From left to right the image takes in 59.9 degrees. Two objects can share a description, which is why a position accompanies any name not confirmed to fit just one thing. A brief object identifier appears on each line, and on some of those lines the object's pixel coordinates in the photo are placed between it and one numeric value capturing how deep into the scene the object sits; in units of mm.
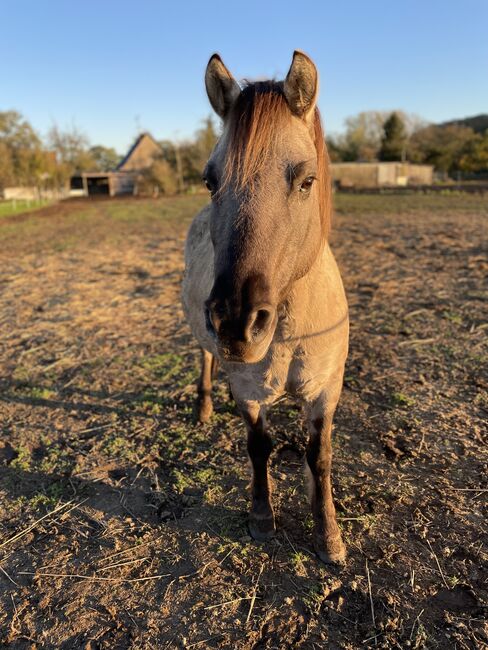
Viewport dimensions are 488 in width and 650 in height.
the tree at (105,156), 112862
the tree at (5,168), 36406
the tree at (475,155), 49719
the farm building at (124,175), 62688
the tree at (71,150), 66062
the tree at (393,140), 62344
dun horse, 1744
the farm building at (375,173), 51406
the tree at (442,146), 55750
